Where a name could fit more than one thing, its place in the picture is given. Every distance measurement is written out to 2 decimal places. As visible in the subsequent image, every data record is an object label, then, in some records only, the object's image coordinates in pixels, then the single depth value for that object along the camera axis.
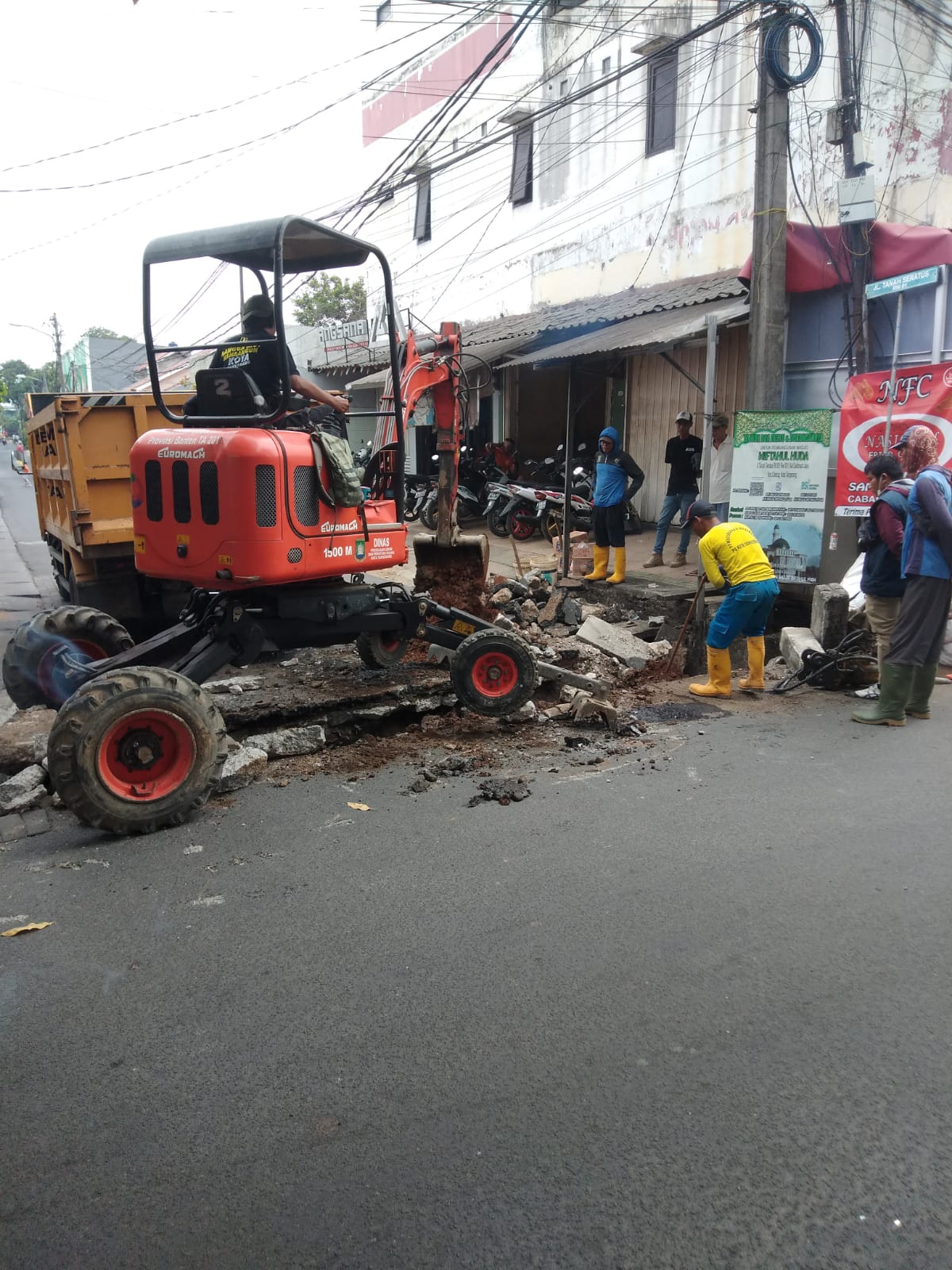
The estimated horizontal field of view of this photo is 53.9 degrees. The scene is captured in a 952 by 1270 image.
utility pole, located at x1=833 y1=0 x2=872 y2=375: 9.98
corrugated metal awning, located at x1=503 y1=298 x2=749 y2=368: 10.56
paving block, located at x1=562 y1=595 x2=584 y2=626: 9.55
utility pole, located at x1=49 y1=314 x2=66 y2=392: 45.34
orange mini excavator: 4.69
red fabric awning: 9.55
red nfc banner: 8.41
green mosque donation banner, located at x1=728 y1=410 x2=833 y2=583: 9.22
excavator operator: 5.43
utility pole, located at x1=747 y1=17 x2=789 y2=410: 9.12
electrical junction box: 9.71
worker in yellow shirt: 7.35
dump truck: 8.34
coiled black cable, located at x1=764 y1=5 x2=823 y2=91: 8.82
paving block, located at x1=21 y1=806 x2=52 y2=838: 4.89
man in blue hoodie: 10.69
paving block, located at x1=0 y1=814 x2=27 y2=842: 4.81
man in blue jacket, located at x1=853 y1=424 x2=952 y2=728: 6.07
